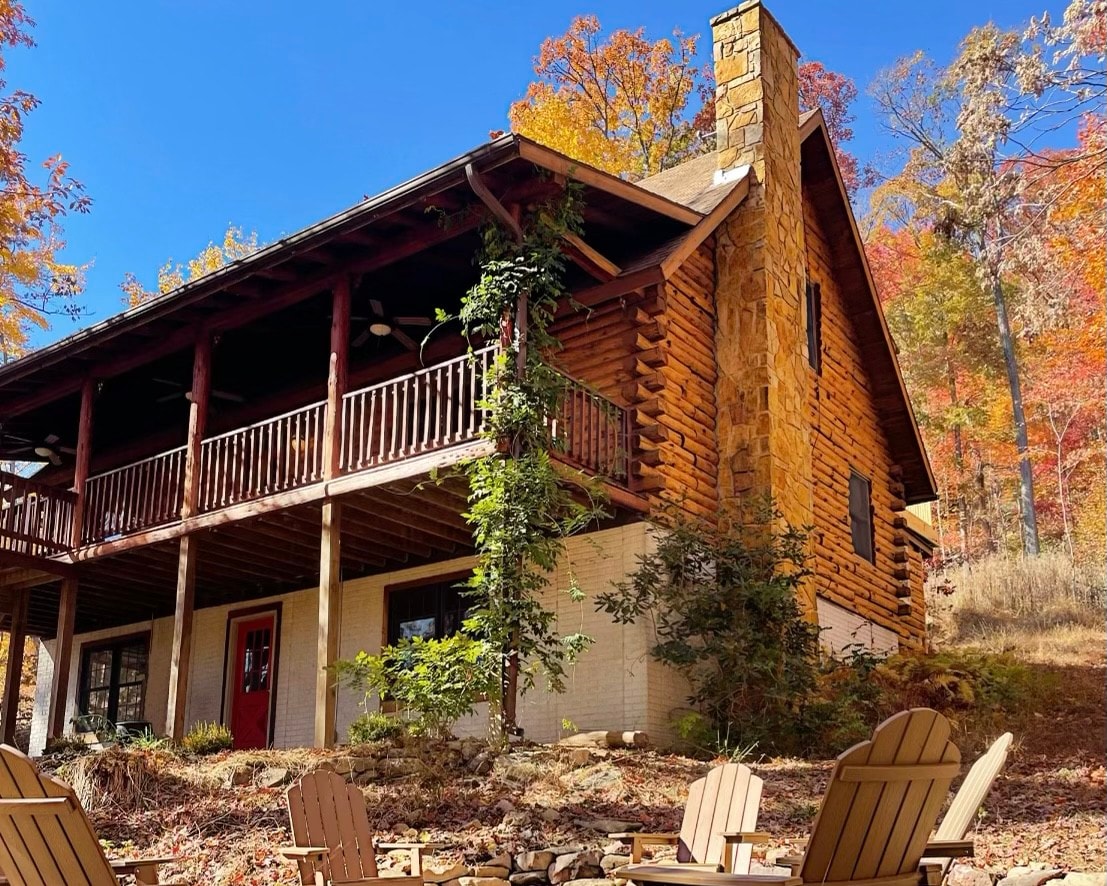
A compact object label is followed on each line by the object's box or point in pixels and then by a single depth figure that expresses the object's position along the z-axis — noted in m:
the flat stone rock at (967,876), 7.03
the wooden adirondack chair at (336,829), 6.68
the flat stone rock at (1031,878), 6.85
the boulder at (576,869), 7.87
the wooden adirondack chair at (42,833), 5.28
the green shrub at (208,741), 12.81
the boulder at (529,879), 7.95
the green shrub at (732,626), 12.67
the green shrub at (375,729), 11.84
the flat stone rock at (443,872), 7.68
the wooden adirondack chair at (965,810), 5.24
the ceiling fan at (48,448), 19.38
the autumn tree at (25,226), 21.50
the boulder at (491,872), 7.97
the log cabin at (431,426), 13.05
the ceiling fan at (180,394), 17.38
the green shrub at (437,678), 11.25
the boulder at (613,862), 7.80
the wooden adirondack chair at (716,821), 6.50
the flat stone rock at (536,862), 8.02
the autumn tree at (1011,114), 16.47
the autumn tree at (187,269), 32.66
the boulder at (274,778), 10.81
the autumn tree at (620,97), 30.81
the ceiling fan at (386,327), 14.44
